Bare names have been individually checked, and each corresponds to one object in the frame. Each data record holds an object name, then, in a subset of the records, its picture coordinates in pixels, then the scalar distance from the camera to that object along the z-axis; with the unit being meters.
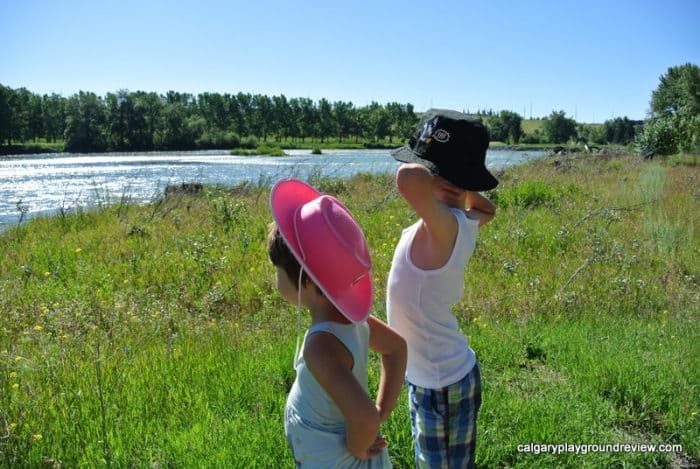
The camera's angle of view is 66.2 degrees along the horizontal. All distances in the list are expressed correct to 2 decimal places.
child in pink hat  1.40
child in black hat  1.89
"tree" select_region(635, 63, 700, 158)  27.80
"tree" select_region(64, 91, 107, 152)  76.62
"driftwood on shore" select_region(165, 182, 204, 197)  15.27
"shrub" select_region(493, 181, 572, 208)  10.52
